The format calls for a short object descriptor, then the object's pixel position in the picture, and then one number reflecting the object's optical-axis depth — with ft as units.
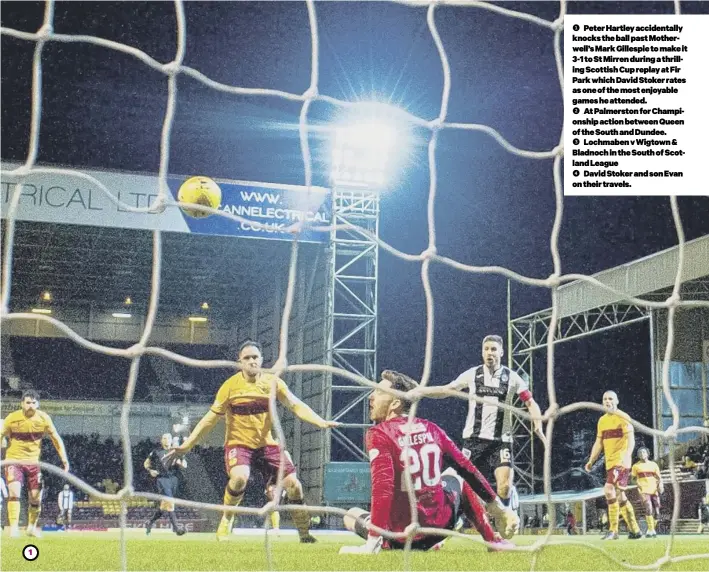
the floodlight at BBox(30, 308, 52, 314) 79.82
